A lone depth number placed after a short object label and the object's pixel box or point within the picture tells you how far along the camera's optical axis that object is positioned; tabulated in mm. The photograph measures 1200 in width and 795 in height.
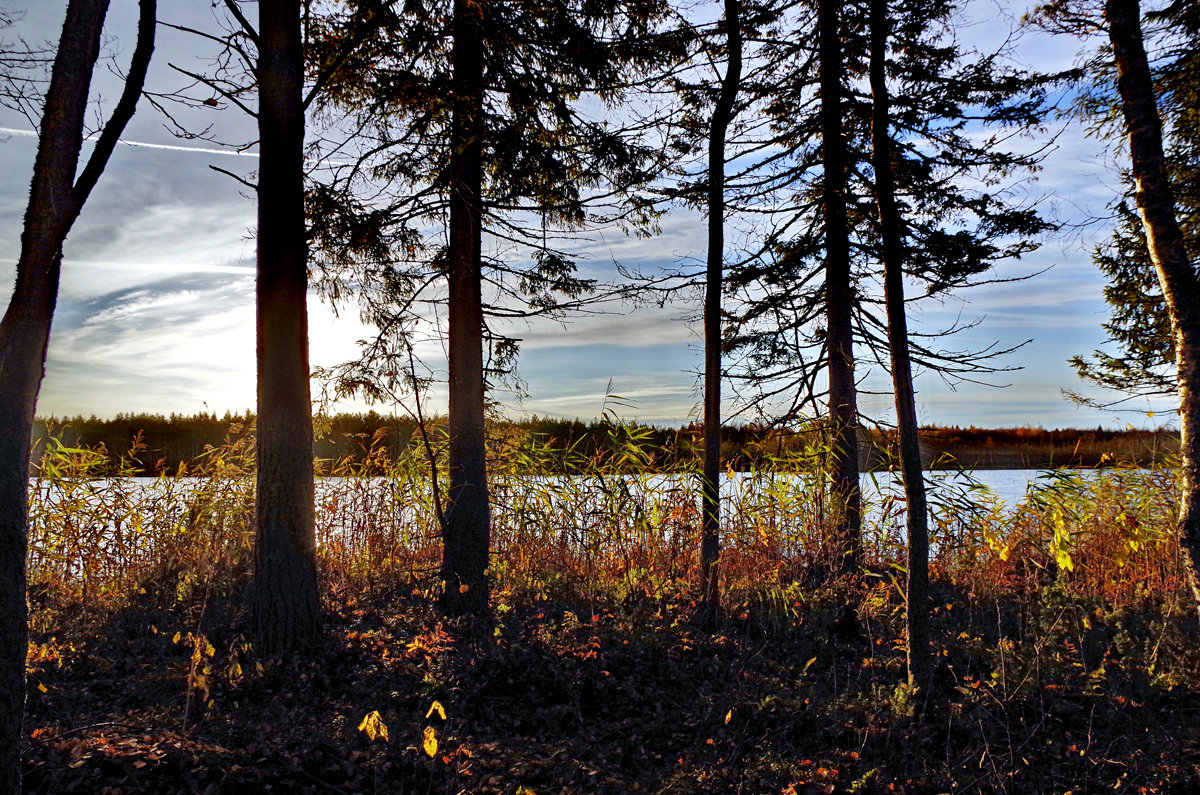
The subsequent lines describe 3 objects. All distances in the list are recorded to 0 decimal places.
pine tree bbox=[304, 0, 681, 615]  7074
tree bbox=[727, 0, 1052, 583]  9148
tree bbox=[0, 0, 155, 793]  3355
